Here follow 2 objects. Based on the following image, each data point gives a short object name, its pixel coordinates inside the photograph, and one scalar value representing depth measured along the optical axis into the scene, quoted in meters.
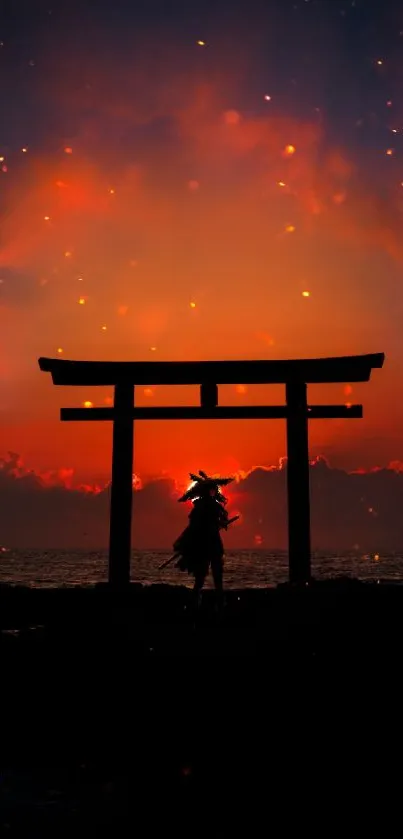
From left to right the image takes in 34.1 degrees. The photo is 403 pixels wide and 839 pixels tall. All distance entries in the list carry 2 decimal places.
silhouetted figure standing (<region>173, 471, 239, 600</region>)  9.52
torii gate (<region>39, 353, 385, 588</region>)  10.87
